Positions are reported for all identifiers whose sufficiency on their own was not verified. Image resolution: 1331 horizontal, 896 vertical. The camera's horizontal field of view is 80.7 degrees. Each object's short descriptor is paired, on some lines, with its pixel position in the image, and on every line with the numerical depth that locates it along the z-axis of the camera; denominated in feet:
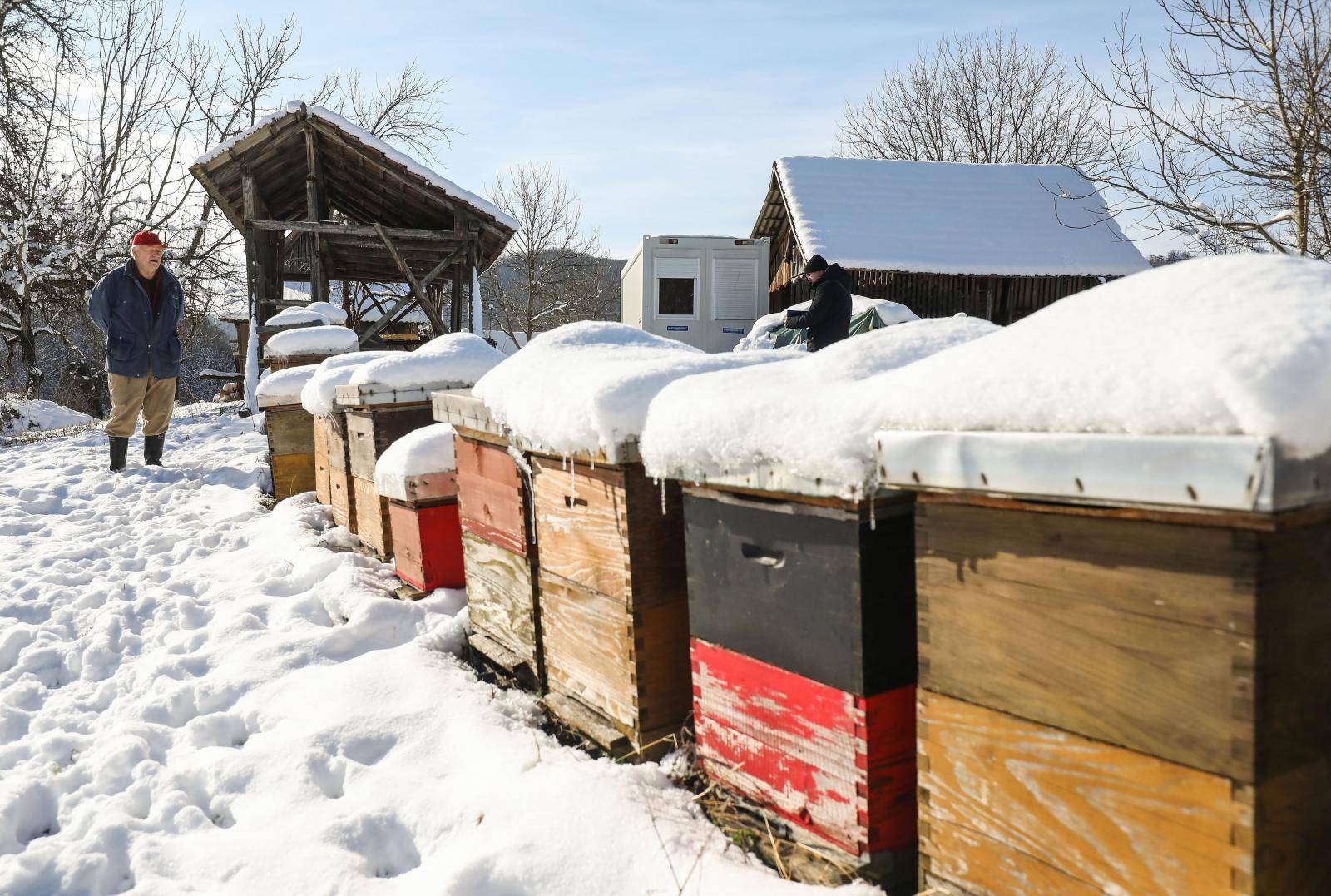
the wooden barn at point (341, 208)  38.42
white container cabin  57.26
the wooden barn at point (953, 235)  61.00
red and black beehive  5.57
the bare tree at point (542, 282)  131.03
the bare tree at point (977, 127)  115.85
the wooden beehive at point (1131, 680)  3.70
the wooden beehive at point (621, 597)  7.68
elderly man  24.29
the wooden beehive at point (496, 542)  9.74
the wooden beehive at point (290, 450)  21.48
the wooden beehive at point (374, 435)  14.69
